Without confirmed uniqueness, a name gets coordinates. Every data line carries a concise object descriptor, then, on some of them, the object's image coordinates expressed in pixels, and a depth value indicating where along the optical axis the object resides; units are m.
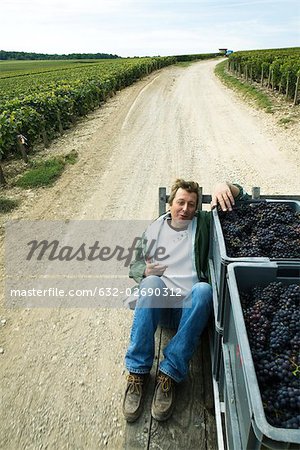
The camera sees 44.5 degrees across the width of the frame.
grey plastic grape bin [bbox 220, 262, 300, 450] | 1.14
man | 2.64
